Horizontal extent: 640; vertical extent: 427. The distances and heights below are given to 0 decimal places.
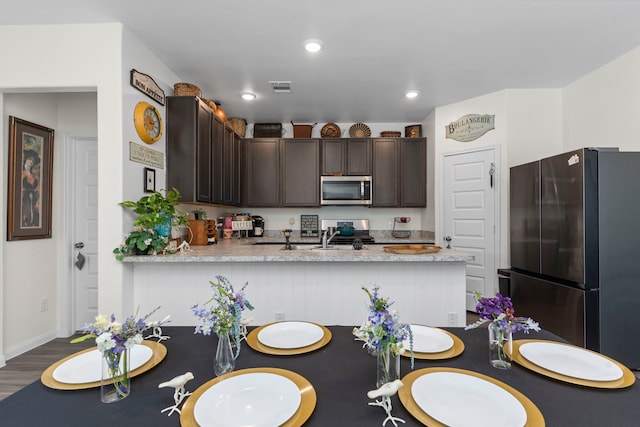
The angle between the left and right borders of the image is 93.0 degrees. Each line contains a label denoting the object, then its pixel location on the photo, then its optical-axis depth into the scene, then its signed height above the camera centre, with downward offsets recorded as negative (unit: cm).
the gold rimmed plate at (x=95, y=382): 81 -45
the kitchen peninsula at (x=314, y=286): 223 -52
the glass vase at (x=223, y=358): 87 -41
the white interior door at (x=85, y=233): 305 -16
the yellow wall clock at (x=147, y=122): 231 +75
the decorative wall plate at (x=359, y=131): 434 +123
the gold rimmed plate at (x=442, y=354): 97 -45
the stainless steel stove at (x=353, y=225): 448 -13
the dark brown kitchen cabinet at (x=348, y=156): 425 +85
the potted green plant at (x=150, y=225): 215 -6
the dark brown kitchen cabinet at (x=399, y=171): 422 +63
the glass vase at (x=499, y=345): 92 -40
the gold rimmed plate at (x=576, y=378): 81 -45
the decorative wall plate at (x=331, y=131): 434 +122
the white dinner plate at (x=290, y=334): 107 -44
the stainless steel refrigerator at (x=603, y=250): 223 -25
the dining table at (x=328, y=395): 69 -46
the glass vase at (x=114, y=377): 76 -41
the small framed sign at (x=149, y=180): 242 +30
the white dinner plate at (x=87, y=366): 84 -44
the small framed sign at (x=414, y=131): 429 +121
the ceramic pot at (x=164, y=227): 227 -8
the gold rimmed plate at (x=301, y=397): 67 -45
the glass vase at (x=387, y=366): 80 -40
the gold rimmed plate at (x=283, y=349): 101 -45
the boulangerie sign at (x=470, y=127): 351 +107
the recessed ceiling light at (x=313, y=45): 239 +137
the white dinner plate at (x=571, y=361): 86 -45
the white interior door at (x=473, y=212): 350 +5
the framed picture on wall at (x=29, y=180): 251 +33
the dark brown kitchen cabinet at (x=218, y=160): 310 +60
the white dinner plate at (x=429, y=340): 101 -44
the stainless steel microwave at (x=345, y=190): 419 +37
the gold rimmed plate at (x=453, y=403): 67 -45
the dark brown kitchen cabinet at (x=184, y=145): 268 +64
